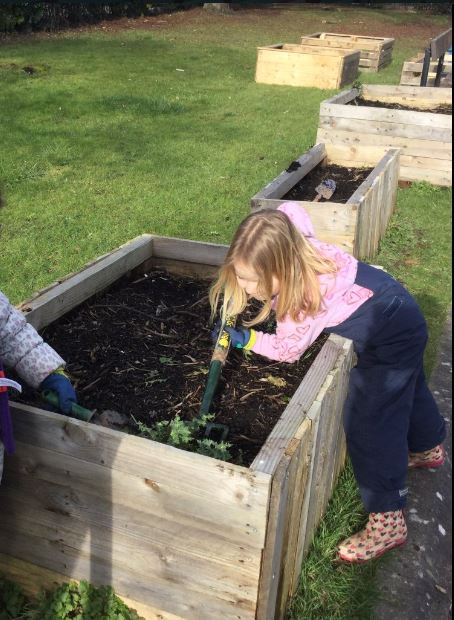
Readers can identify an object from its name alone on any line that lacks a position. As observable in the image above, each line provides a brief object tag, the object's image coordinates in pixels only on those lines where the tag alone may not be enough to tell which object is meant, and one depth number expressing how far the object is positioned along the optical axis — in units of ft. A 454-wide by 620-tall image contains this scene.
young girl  7.77
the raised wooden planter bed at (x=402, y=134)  24.26
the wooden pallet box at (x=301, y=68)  43.55
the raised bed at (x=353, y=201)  15.14
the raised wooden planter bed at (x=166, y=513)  6.39
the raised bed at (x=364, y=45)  53.72
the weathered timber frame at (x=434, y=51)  34.32
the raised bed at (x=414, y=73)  42.42
